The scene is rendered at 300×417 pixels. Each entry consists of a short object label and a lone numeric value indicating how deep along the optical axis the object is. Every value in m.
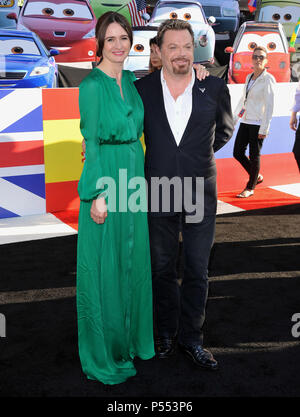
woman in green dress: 2.89
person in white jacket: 6.84
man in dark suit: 3.10
